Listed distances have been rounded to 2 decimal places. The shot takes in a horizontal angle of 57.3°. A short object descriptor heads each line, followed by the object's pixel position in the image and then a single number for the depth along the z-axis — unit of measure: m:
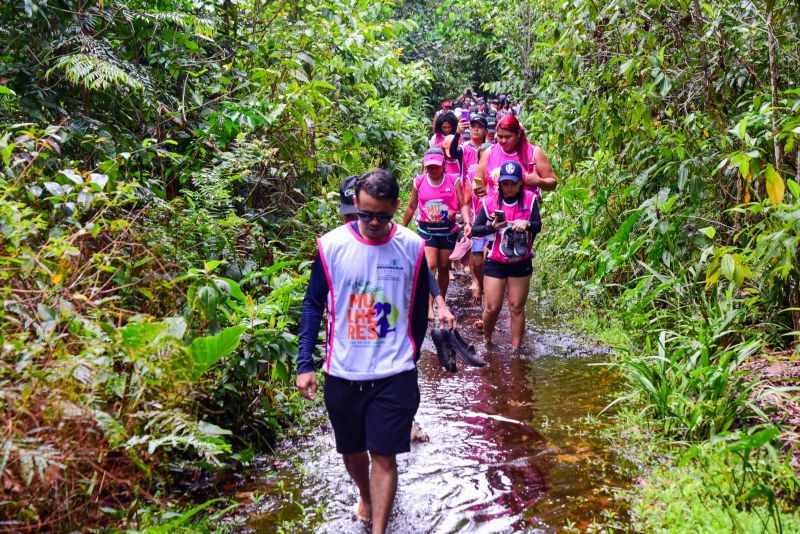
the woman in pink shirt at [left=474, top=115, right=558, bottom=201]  7.05
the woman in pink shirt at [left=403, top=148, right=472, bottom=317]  8.30
